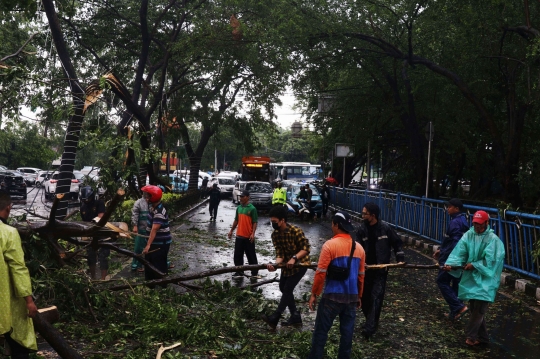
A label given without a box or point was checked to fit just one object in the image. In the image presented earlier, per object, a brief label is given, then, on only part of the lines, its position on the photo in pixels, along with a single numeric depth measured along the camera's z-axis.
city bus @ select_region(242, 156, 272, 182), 49.19
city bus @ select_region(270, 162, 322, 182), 59.06
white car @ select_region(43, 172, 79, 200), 34.25
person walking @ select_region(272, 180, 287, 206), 24.17
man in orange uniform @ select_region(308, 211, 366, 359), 6.41
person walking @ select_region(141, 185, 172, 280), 10.07
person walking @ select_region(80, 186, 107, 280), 10.63
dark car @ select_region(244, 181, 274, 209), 32.62
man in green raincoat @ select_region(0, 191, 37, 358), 4.91
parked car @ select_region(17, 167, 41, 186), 46.66
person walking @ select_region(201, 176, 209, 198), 47.25
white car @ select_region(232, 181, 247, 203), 38.00
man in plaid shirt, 8.46
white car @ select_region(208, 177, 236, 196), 49.43
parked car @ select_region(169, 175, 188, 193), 40.51
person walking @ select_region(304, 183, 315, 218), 28.77
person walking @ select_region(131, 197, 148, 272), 11.89
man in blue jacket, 9.20
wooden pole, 7.88
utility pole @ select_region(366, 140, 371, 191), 29.42
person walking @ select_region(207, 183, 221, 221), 26.14
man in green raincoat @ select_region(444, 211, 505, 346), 7.94
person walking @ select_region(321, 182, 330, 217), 30.14
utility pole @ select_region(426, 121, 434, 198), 19.67
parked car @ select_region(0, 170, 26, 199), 32.34
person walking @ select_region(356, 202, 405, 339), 8.38
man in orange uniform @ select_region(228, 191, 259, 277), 12.27
